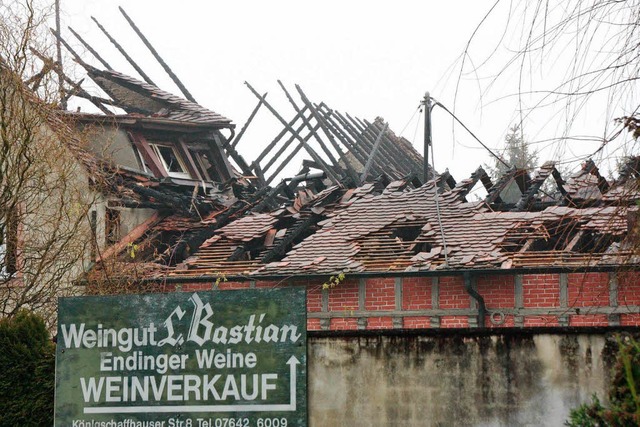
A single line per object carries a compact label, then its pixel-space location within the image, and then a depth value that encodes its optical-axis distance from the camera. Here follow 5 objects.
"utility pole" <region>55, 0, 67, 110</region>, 18.67
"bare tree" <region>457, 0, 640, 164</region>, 6.98
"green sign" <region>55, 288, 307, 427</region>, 10.23
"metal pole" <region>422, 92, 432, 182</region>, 22.16
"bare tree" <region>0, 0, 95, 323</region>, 17.39
